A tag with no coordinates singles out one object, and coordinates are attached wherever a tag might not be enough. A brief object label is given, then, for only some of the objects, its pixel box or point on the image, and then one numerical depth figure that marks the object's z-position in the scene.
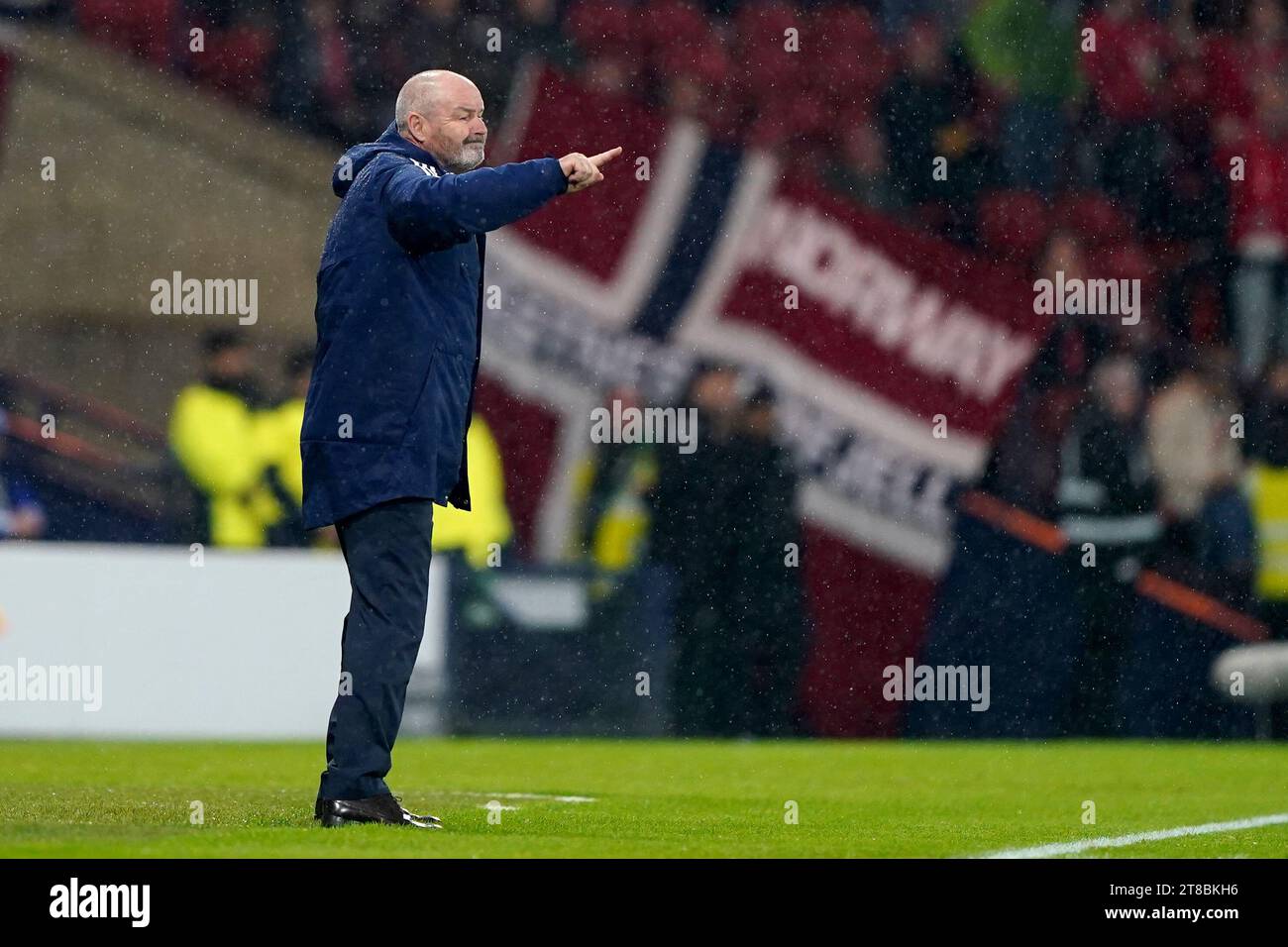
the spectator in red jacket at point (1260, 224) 15.02
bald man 6.44
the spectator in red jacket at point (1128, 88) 15.91
